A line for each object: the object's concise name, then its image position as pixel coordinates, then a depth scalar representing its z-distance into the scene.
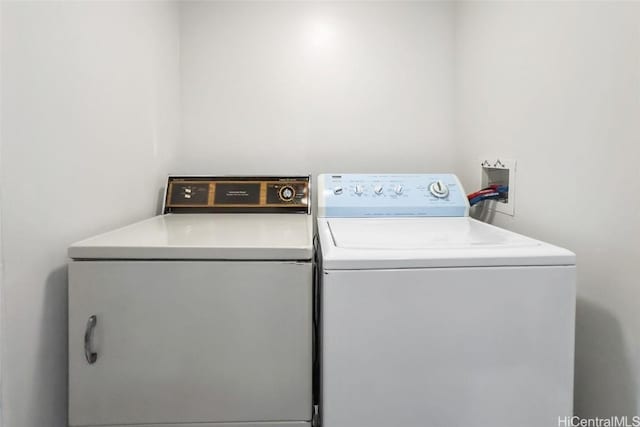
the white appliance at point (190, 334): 0.97
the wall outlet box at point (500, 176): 1.38
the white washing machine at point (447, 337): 0.90
